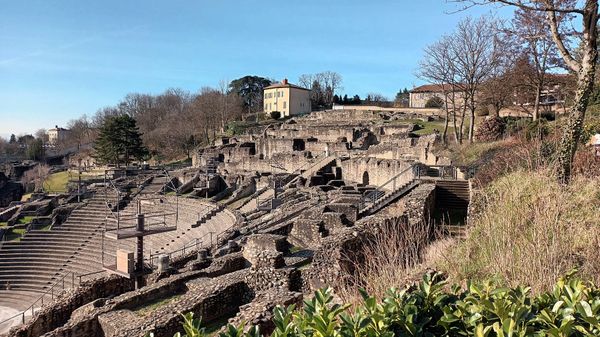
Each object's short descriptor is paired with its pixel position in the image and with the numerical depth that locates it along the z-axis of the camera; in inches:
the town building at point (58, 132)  5257.9
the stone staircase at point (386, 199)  699.4
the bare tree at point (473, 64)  1064.8
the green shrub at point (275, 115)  3016.7
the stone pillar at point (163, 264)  636.7
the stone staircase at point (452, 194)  636.7
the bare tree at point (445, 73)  1126.4
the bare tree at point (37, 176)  2511.1
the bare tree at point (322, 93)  3562.3
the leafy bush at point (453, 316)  121.2
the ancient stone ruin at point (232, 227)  440.5
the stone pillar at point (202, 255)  661.3
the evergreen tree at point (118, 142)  2298.2
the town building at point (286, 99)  3090.6
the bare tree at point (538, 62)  965.9
